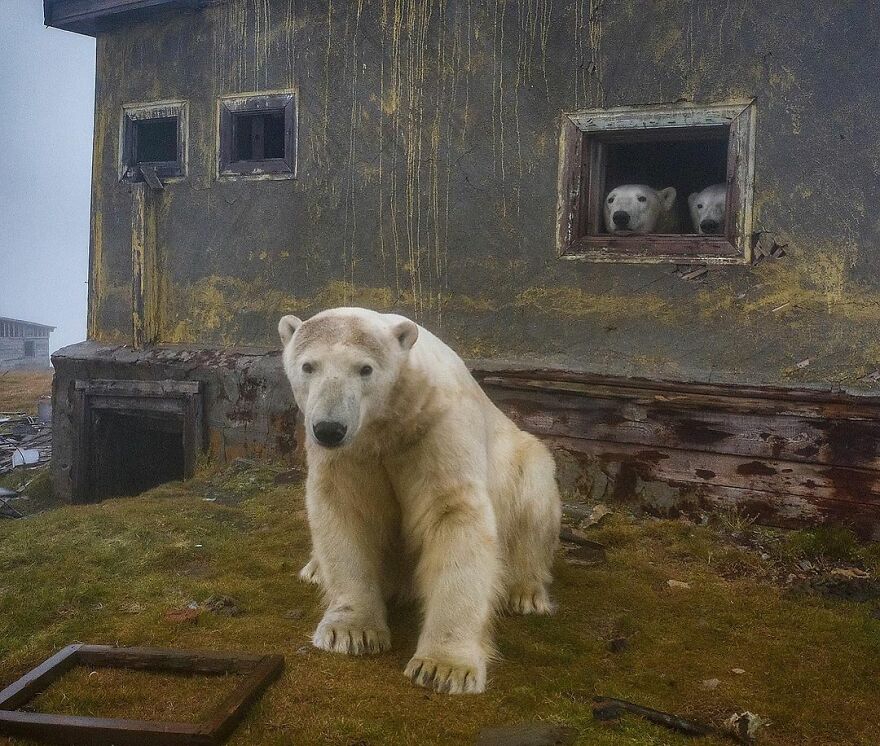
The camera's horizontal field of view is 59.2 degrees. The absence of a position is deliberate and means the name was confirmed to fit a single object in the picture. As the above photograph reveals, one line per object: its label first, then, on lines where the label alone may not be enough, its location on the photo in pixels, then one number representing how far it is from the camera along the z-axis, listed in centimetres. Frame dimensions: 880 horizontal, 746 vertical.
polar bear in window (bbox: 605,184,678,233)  577
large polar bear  282
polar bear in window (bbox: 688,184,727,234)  598
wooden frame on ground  230
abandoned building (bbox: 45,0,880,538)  504
